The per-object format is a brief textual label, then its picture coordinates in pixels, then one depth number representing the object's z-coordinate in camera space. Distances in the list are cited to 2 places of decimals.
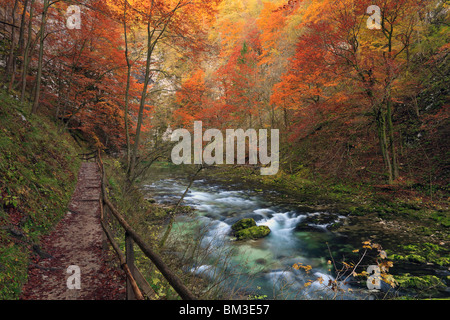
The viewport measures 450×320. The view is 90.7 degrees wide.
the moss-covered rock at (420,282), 5.88
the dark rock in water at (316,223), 10.50
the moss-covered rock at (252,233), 9.72
